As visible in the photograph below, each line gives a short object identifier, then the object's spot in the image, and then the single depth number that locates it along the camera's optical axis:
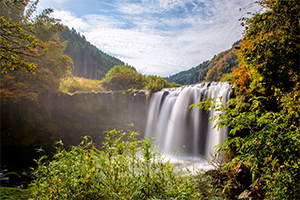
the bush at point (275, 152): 1.66
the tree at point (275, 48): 2.81
